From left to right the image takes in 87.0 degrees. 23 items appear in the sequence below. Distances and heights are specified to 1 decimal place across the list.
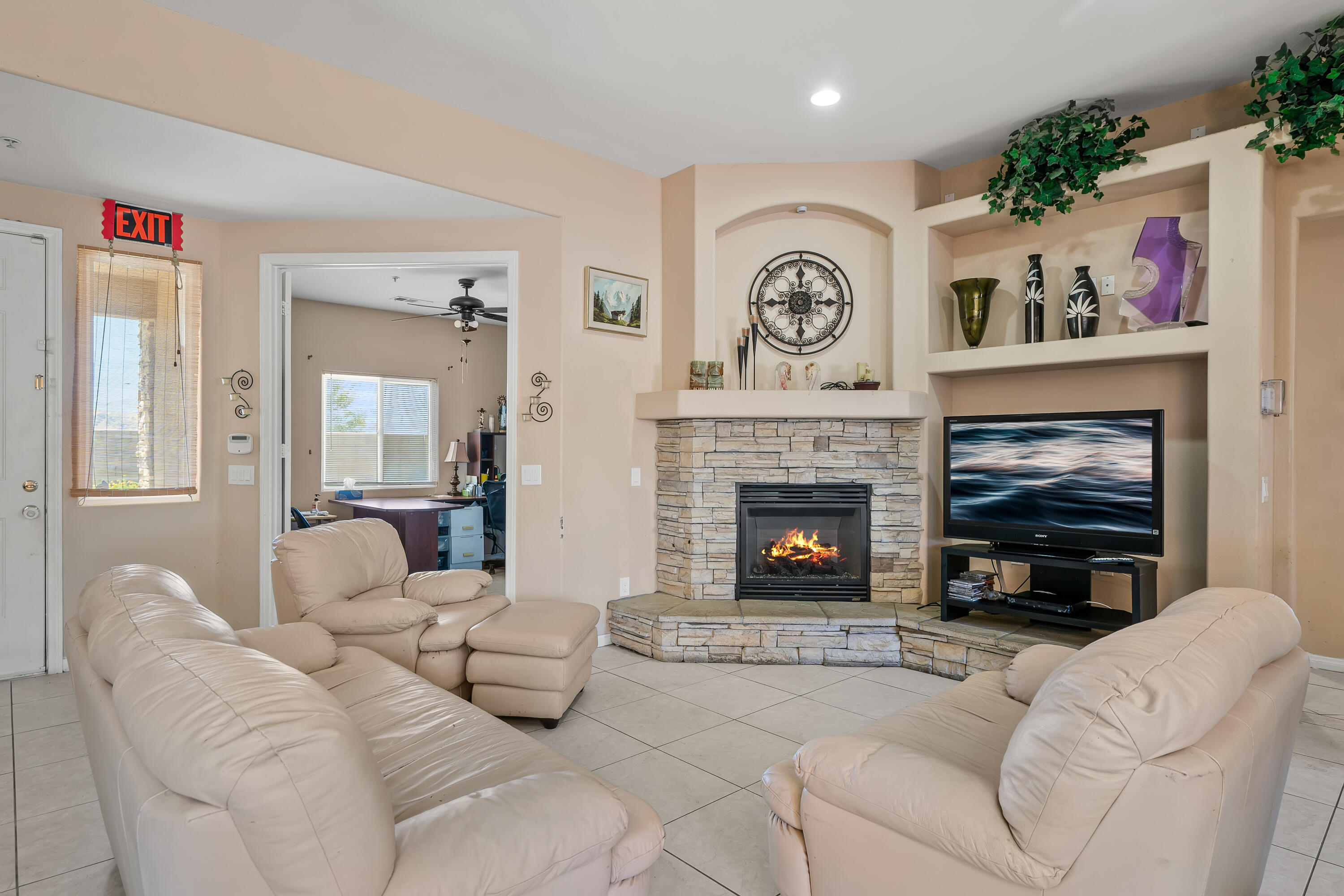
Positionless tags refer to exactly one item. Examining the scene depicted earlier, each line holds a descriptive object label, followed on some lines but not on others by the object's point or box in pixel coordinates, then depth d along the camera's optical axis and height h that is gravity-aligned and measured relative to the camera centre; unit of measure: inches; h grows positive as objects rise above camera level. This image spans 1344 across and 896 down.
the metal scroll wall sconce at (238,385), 166.4 +14.7
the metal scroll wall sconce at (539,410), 167.2 +8.9
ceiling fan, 238.4 +48.2
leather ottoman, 118.9 -37.2
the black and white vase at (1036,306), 159.9 +32.7
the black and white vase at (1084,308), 152.7 +30.7
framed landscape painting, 172.6 +36.4
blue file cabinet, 262.8 -34.3
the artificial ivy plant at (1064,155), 142.4 +60.6
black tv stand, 135.6 -28.3
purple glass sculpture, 142.0 +36.7
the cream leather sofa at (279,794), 40.9 -22.7
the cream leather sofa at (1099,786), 47.9 -26.0
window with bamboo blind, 155.2 +15.8
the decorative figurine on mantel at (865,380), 171.6 +17.0
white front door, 145.4 -1.9
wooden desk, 237.8 -26.7
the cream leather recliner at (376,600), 116.6 -27.0
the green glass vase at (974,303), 167.9 +35.0
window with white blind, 294.4 +7.0
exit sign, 154.3 +49.3
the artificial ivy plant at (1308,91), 116.1 +61.0
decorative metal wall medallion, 182.7 +38.0
